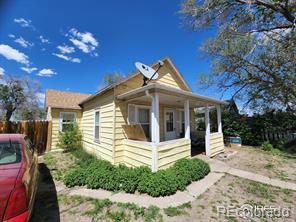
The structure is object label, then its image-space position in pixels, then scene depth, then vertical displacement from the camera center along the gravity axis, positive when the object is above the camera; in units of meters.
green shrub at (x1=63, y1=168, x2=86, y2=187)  4.63 -1.87
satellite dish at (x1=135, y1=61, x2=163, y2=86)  6.05 +2.22
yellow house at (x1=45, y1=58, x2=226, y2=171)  5.09 +0.18
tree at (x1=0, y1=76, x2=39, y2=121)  21.66 +4.15
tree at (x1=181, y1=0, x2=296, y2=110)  6.92 +4.57
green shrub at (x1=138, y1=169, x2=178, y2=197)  3.80 -1.71
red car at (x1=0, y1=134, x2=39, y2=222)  1.86 -0.92
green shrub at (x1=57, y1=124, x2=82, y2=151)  9.48 -1.16
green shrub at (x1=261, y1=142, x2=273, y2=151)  8.46 -1.41
